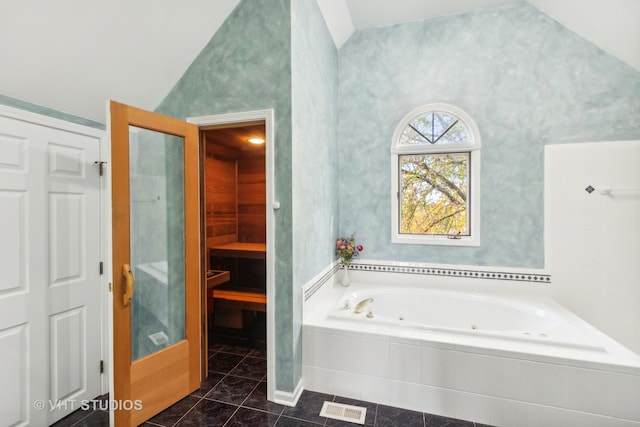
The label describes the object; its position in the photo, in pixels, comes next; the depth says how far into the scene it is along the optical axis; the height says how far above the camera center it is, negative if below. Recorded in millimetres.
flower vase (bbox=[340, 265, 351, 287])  3090 -702
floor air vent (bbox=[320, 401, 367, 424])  1902 -1338
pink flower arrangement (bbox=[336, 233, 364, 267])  3080 -399
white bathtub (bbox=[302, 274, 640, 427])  1698 -1005
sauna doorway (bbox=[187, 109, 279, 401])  2020 +23
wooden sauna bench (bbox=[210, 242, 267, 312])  2998 -892
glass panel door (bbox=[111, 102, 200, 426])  1690 -315
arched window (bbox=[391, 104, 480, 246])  2910 +342
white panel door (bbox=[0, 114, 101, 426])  1627 -365
